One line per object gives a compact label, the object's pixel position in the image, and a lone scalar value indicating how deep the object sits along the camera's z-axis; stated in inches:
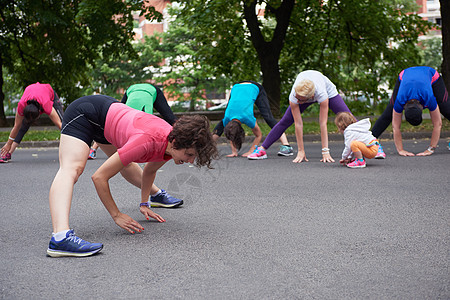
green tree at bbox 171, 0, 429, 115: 797.9
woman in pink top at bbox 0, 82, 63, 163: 370.0
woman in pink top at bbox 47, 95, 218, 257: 155.0
